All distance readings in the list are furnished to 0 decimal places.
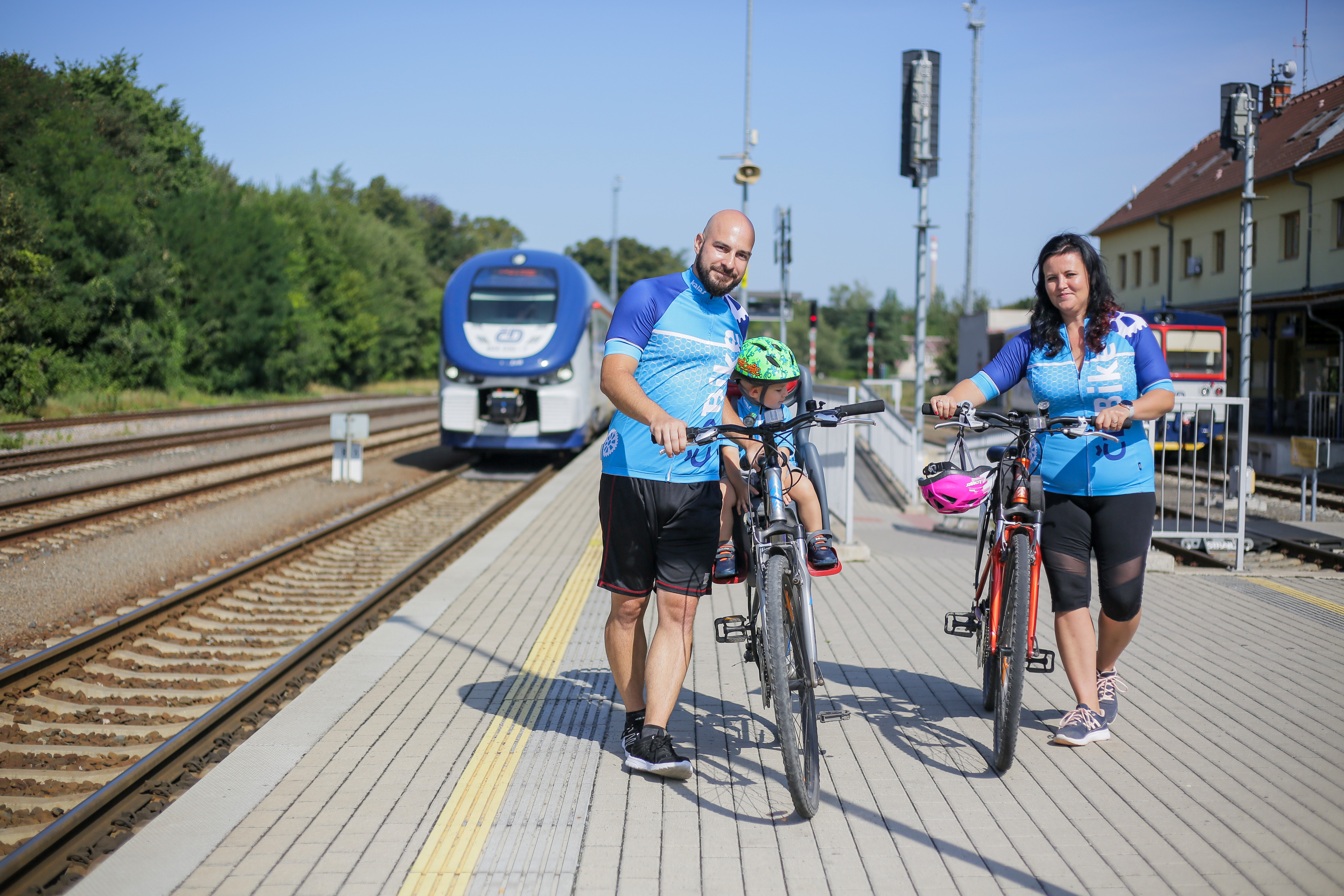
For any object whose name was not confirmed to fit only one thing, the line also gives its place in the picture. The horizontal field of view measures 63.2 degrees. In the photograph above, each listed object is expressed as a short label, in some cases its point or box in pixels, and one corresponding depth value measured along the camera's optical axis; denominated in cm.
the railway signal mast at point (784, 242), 2461
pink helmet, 418
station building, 2681
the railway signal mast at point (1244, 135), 1322
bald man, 385
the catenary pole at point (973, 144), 4475
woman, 430
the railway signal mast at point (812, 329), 2653
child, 434
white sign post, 1570
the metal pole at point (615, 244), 6009
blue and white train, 1767
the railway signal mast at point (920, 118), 1359
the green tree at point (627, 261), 10894
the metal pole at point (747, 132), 2473
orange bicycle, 401
